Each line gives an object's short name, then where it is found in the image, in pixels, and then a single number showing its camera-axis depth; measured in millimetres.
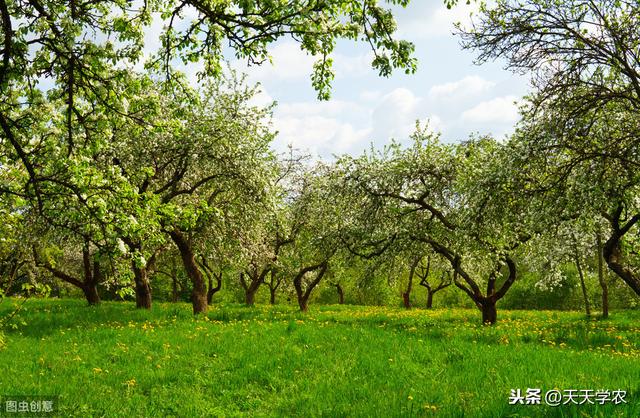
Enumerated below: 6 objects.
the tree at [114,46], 6266
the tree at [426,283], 44366
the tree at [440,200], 17188
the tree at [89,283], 27684
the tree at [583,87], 11461
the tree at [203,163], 19000
